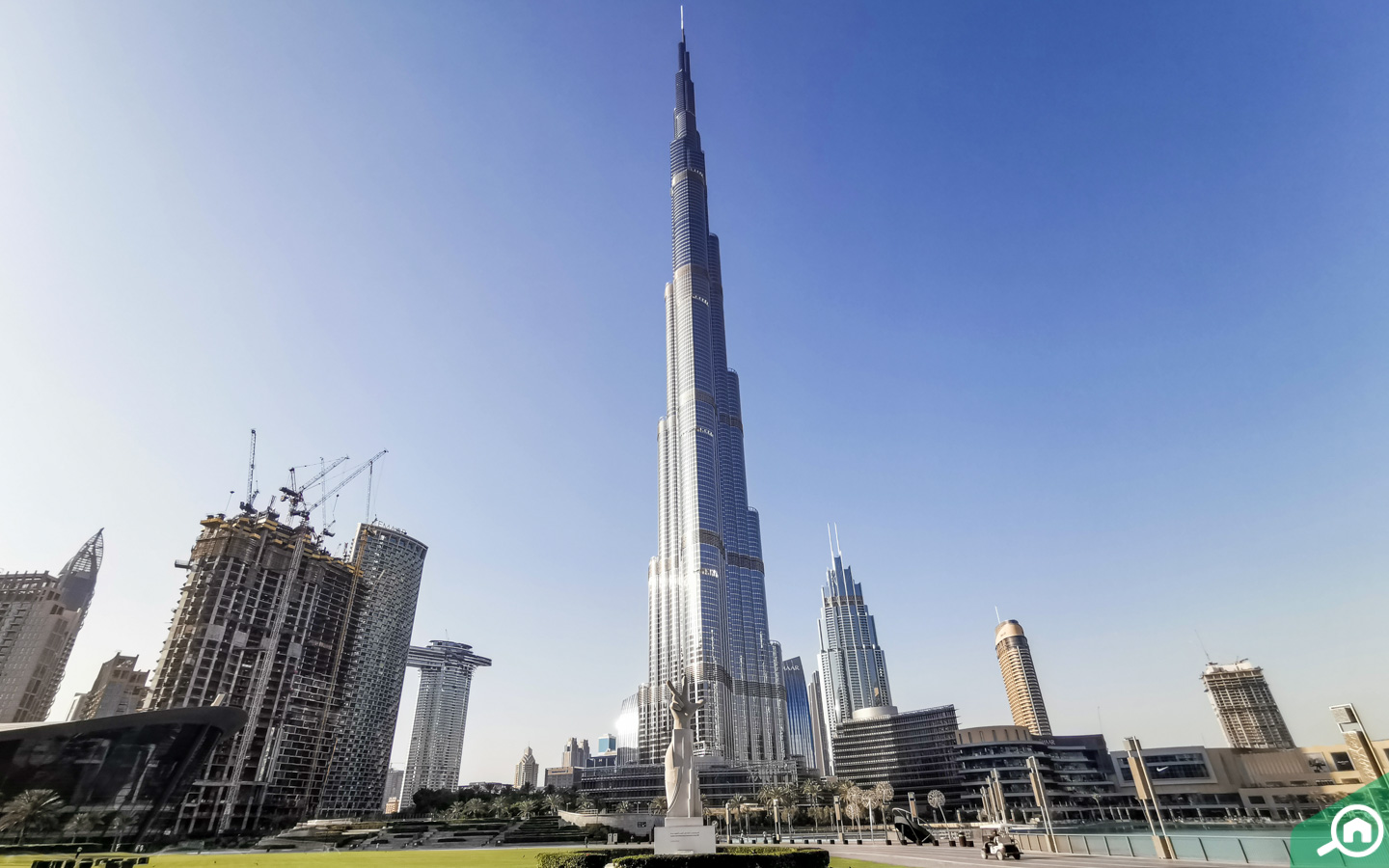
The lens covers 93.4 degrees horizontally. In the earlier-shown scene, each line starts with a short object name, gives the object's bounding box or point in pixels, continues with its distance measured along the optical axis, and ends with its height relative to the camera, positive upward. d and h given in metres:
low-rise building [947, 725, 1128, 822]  179.96 -1.31
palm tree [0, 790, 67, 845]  71.12 -0.30
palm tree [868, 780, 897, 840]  122.29 -3.28
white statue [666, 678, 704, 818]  40.72 +0.34
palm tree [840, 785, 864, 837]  117.06 -4.46
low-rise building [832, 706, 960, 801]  193.38 -2.42
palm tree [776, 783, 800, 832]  130.50 -4.13
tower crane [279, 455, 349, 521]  183.25 +74.68
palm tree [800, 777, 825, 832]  138.62 -3.20
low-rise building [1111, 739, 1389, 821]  149.38 -4.52
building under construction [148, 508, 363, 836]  132.88 +26.88
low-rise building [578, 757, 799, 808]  191.38 -1.49
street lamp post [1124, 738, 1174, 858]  48.34 -0.47
